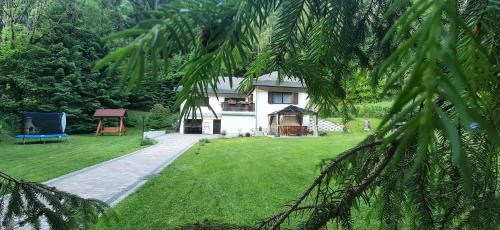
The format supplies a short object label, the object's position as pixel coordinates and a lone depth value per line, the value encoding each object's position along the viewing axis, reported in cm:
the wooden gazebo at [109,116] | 3244
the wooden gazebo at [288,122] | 3359
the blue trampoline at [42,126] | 2527
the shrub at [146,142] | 2355
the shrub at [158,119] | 3750
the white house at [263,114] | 3606
